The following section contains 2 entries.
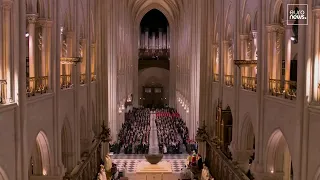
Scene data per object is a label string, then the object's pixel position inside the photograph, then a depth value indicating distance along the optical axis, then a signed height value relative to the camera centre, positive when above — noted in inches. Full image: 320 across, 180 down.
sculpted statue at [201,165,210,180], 722.8 -184.3
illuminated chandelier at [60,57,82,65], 570.9 +9.4
